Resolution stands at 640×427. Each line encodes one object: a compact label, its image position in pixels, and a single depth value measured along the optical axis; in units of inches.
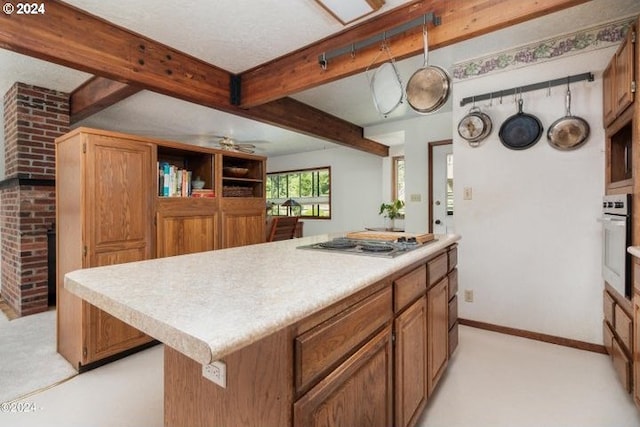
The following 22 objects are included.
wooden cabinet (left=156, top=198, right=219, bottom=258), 101.1
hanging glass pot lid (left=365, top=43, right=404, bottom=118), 75.4
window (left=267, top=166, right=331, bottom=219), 265.9
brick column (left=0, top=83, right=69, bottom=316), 122.3
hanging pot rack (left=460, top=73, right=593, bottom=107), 92.4
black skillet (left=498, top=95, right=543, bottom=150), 99.6
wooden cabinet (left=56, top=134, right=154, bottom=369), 83.2
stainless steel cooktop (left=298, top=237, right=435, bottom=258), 57.1
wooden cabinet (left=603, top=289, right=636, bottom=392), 67.8
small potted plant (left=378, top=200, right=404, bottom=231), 209.4
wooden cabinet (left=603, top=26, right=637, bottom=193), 68.5
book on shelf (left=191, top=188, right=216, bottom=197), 113.7
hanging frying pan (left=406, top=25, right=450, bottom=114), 71.4
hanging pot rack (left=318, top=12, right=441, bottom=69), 73.9
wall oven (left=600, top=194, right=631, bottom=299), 70.6
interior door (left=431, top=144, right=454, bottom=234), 168.4
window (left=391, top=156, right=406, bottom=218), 231.9
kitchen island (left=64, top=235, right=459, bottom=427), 27.0
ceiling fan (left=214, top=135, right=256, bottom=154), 211.9
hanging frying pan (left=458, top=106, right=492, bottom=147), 107.0
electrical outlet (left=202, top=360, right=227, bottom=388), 32.3
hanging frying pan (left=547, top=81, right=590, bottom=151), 92.5
